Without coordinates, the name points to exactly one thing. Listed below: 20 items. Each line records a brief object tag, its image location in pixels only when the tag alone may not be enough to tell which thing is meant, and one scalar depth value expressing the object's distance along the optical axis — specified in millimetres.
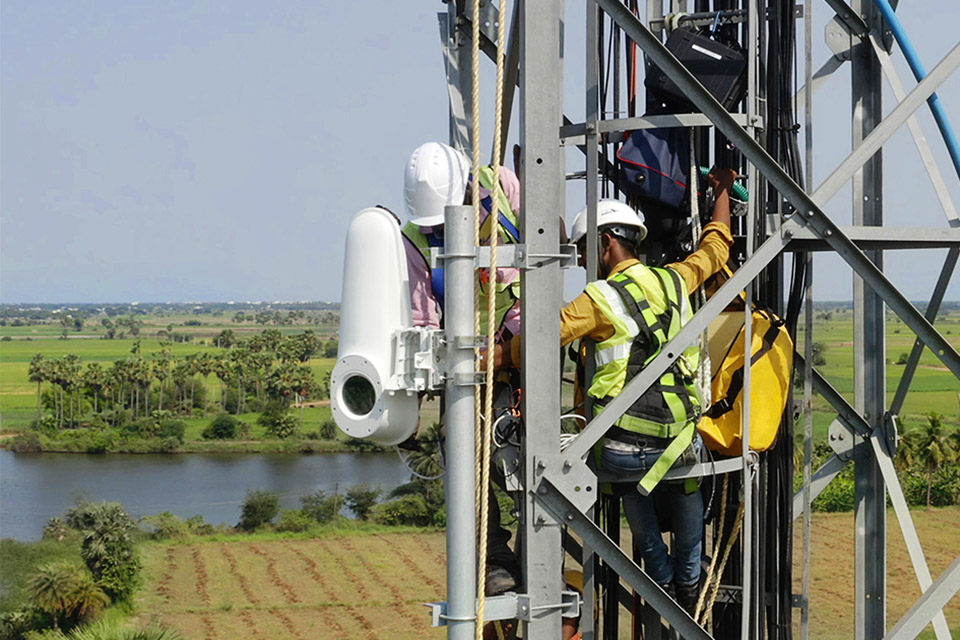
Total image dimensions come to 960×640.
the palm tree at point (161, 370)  116288
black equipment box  5246
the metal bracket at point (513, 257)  4402
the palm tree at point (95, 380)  111312
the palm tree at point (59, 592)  54750
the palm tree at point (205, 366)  119375
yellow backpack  5188
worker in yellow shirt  4832
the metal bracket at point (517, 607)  4402
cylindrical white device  4629
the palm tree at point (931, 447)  70000
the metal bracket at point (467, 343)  4344
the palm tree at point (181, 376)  116625
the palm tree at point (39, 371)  116688
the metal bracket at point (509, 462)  4828
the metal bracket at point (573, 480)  4473
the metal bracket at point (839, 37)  6391
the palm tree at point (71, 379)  112238
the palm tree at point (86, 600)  56219
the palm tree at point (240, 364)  116625
